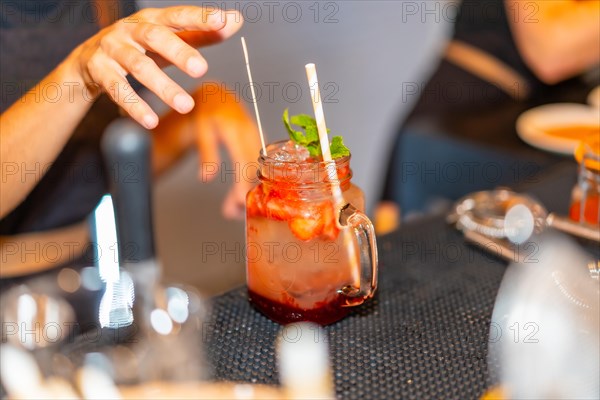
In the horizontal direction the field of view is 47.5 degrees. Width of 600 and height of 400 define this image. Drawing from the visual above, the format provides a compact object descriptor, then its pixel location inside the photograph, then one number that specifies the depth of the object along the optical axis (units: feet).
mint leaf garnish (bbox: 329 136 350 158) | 2.25
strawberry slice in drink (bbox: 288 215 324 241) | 2.20
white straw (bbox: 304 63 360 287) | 2.18
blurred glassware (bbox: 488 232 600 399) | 2.07
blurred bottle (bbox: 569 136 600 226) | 2.83
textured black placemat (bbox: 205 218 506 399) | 2.05
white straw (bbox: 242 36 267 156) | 2.26
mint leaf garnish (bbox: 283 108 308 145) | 2.34
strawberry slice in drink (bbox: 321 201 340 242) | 2.22
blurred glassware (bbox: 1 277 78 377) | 2.22
